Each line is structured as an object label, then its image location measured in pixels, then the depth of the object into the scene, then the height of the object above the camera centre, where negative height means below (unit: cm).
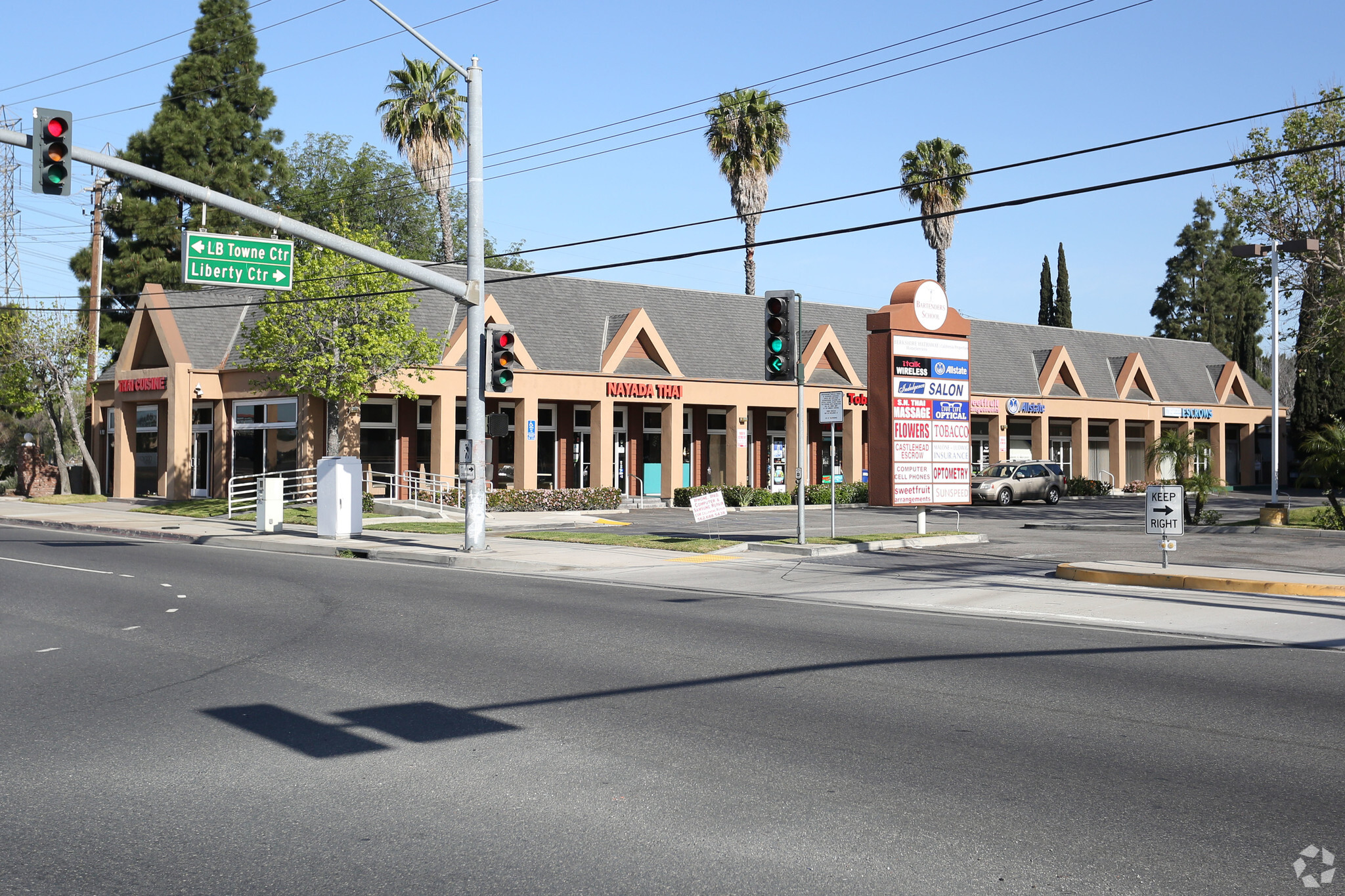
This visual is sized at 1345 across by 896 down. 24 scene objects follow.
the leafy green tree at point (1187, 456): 2805 +5
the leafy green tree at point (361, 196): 6619 +1557
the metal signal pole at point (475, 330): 2117 +245
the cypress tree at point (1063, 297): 7025 +1008
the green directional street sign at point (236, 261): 1777 +319
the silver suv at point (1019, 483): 4028 -91
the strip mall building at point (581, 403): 3659 +198
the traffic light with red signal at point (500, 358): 2098 +188
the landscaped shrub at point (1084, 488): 4712 -126
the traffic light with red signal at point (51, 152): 1431 +392
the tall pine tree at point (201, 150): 5644 +1615
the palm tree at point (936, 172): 5288 +1354
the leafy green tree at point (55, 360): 4003 +357
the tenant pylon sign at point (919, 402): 2403 +122
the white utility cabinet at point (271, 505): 2719 -113
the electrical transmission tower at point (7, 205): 5291 +1260
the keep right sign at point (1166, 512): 1677 -81
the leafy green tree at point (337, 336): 3125 +343
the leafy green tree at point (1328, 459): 2456 -3
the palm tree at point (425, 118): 5122 +1551
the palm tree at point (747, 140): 5159 +1473
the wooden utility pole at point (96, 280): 3925 +650
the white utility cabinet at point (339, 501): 2488 -96
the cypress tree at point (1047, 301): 7125 +998
